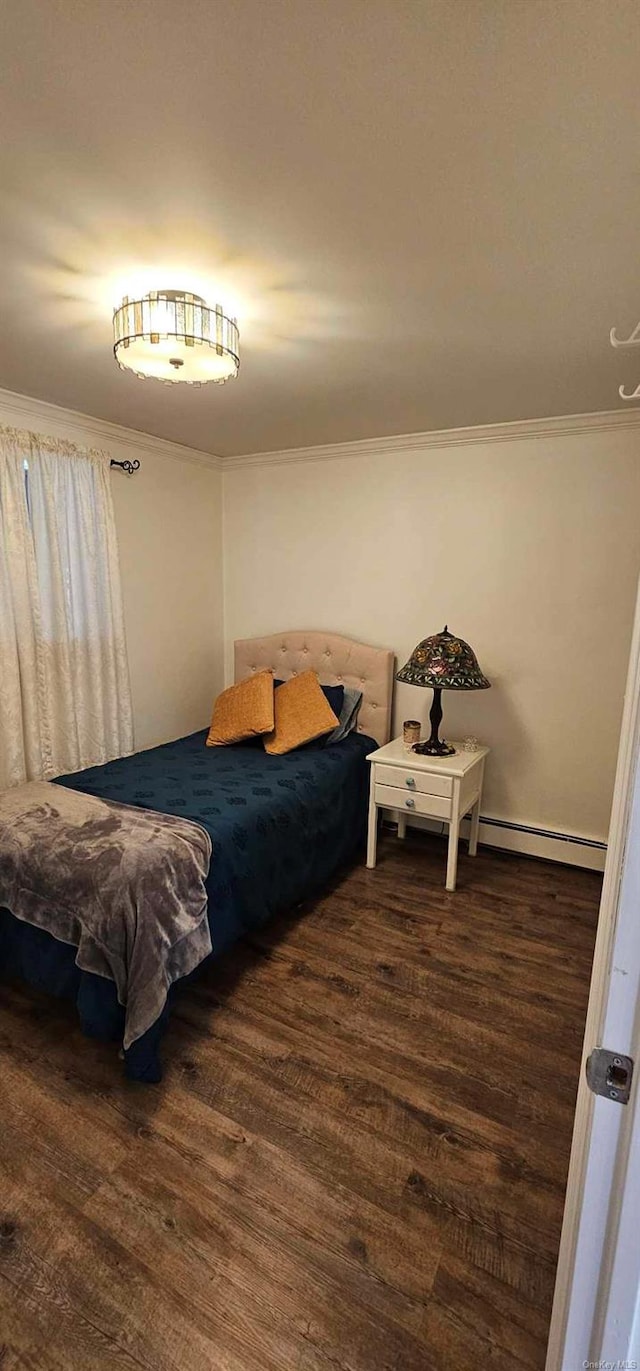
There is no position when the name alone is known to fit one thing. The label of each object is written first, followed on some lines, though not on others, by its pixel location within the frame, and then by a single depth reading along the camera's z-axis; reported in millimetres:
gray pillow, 3291
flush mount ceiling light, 1561
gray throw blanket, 1679
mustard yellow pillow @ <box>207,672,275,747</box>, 3148
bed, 1845
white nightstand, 2693
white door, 618
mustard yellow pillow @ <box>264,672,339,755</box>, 3068
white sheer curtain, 2654
